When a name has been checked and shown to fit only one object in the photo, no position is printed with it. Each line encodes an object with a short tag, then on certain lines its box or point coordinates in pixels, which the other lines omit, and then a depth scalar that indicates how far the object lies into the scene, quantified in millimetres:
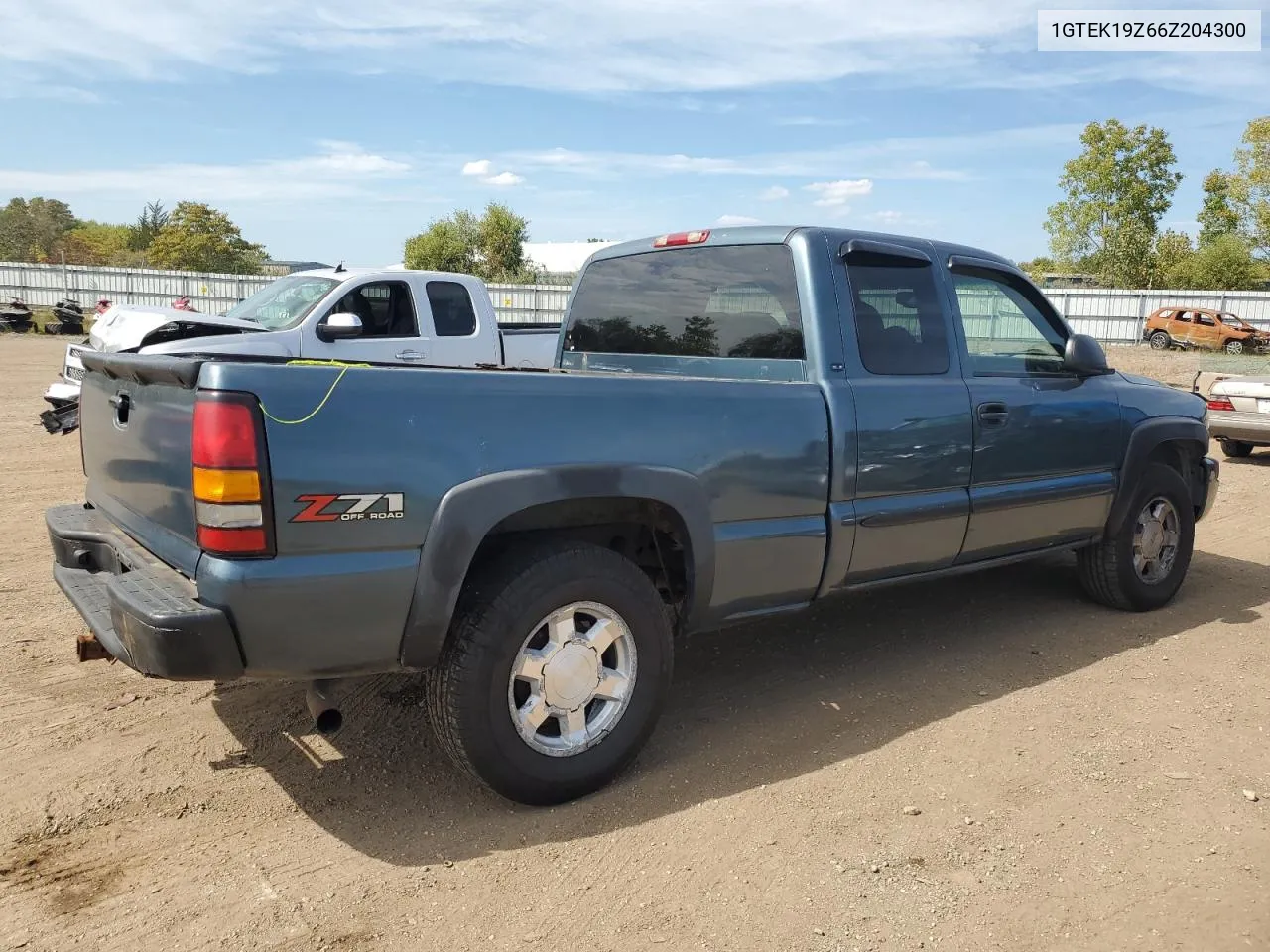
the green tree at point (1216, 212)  46656
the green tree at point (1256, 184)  44312
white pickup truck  8250
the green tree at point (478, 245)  53250
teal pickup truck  2707
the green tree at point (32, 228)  63781
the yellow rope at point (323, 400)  2652
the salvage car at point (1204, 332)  28531
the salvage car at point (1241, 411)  11312
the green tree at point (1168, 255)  47156
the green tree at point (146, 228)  78688
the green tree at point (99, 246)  55219
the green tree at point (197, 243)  54750
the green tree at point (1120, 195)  45875
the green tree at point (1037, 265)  70688
